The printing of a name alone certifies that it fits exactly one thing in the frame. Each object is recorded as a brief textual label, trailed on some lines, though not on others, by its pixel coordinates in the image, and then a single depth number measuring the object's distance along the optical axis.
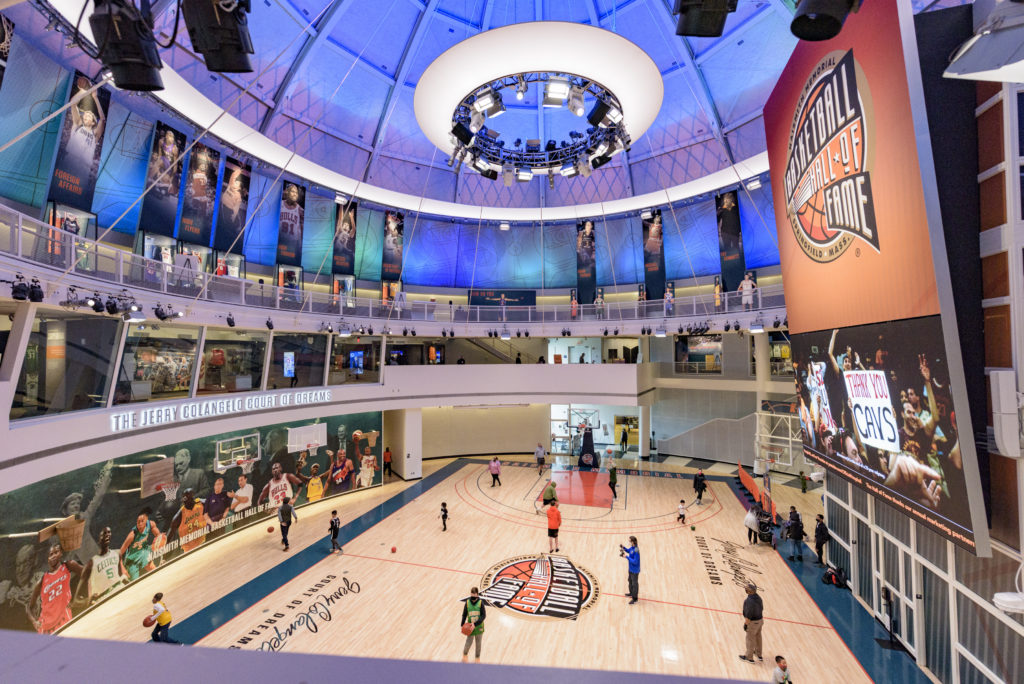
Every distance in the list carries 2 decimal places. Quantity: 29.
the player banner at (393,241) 25.14
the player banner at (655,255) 25.17
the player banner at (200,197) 16.81
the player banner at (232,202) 17.97
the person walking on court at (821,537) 12.51
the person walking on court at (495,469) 20.00
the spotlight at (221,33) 5.19
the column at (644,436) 24.61
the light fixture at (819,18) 4.54
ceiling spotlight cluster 13.41
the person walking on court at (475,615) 8.44
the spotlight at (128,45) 5.17
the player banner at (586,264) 26.61
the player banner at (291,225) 20.30
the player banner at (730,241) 22.22
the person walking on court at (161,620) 8.99
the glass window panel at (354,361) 19.20
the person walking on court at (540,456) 22.23
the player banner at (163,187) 15.20
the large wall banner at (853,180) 6.04
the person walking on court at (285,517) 13.90
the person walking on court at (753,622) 8.45
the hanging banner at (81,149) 12.84
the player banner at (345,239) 22.61
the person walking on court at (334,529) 13.48
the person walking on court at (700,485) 17.58
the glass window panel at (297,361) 16.84
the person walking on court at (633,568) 10.43
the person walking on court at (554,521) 12.95
